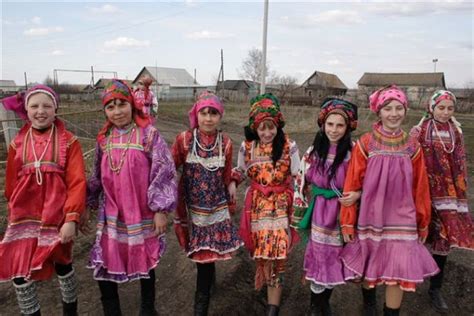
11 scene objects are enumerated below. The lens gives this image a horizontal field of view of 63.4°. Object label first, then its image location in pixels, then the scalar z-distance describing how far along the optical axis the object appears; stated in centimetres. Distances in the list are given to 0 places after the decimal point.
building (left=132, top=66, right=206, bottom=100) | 5296
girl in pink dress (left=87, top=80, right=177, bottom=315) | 248
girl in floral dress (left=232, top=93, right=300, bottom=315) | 278
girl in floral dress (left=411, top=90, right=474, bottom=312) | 293
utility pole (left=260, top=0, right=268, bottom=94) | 1334
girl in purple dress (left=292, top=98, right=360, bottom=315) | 264
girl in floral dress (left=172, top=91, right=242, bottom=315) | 274
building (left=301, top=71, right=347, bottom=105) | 5011
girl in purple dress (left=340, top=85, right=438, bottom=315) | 245
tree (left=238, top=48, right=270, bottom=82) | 5158
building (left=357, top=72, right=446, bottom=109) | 5378
